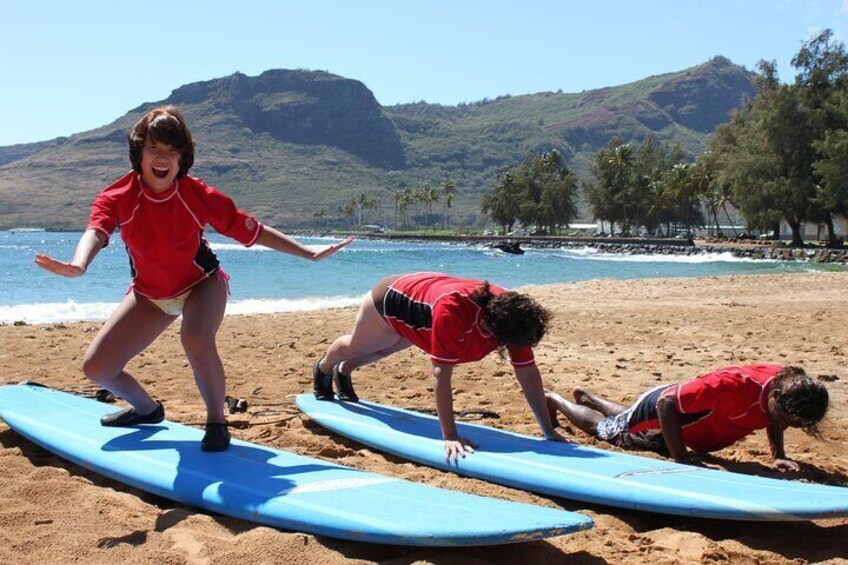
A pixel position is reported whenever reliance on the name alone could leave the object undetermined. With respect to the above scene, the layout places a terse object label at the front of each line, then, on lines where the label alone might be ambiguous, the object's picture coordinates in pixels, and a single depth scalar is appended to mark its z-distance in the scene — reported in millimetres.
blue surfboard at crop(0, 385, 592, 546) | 3238
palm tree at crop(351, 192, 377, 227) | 180375
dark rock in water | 65500
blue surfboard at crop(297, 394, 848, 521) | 3670
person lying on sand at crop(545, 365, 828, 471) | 4312
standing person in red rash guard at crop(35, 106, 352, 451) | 4418
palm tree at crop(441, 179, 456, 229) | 149750
